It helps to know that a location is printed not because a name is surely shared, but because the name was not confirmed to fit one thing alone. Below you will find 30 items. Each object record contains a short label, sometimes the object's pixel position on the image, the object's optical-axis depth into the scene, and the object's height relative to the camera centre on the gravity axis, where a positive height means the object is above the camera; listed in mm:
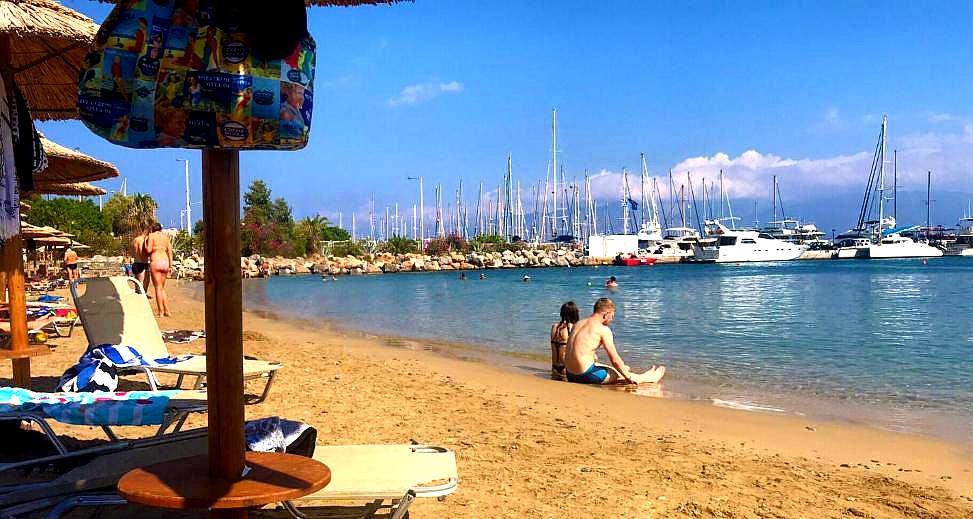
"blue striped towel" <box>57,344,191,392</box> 4984 -705
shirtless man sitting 8547 -1165
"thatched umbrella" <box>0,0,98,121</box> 4883 +1527
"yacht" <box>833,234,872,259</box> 84312 +205
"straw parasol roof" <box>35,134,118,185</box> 7180 +969
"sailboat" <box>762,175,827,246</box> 92438 +2039
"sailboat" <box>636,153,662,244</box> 86688 +2217
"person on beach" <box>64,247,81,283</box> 22578 +75
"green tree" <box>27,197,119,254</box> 42531 +2798
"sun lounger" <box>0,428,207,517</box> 2891 -840
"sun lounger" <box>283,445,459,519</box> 2906 -874
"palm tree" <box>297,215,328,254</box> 73562 +2782
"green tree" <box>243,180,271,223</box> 79188 +6657
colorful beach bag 2064 +506
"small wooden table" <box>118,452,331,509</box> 2146 -664
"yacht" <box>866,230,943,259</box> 81562 -252
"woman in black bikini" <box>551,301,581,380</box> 9359 -1044
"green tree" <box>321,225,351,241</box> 86788 +2946
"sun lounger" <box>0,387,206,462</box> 3654 -705
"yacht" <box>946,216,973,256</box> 95562 -167
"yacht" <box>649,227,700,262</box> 80538 +412
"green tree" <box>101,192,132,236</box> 53438 +3870
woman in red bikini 12477 +154
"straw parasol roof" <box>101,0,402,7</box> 3121 +1055
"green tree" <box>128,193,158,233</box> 45812 +3623
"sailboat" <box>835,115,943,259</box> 81750 +89
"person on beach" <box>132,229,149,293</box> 12703 +83
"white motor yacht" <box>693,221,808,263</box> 73875 +98
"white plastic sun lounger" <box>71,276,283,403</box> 5832 -454
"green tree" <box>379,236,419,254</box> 79250 +1276
